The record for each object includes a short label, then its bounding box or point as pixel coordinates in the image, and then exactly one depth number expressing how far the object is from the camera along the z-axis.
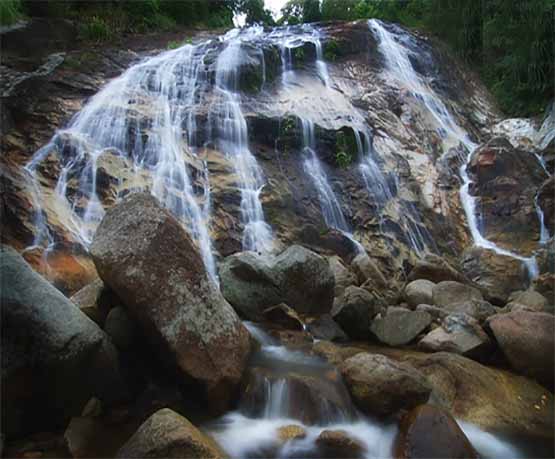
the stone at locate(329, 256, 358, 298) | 7.36
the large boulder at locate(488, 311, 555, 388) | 4.92
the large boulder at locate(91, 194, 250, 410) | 4.02
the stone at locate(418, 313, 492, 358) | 5.34
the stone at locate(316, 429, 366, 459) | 3.73
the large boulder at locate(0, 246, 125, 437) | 3.48
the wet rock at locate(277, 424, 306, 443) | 3.88
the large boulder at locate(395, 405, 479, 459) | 3.52
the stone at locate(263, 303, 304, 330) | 6.02
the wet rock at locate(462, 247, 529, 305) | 8.94
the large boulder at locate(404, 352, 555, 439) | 4.30
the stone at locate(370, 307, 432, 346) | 5.95
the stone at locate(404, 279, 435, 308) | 7.18
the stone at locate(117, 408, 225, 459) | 3.07
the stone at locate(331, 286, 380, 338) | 6.16
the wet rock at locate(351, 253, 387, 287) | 7.83
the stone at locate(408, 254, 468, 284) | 8.05
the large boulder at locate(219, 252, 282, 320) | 6.12
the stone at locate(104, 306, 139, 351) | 4.29
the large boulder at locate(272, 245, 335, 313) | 6.25
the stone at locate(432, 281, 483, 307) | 6.78
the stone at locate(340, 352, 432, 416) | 3.97
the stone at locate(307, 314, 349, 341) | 5.97
